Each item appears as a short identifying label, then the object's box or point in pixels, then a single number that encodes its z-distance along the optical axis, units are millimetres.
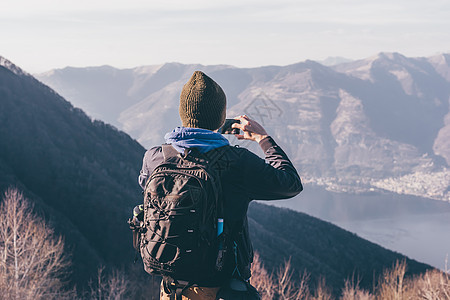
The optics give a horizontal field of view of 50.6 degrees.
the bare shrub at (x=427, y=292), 13588
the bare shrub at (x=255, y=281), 22697
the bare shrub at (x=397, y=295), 25078
